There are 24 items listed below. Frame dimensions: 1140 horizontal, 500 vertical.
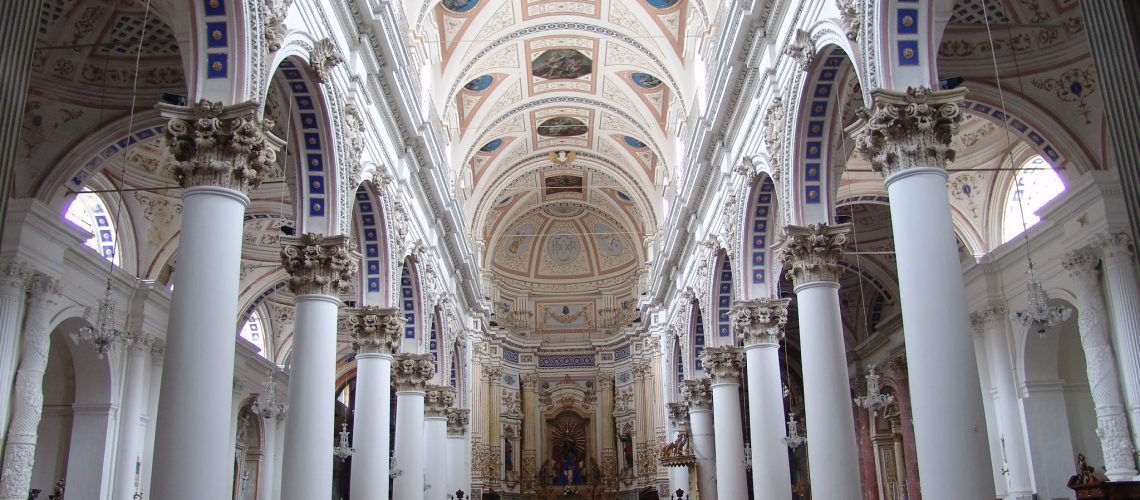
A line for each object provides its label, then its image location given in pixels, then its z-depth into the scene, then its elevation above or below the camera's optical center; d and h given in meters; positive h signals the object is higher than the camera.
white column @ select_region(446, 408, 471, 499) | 29.48 +2.09
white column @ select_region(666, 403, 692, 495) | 28.66 +2.59
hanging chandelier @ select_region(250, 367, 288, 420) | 18.16 +2.21
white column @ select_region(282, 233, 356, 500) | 12.77 +2.16
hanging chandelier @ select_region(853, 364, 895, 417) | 15.02 +1.70
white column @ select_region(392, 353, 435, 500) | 19.89 +2.01
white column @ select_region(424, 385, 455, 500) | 24.88 +2.05
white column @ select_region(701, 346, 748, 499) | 20.12 +1.90
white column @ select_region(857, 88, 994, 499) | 9.02 +2.06
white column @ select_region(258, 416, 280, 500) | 28.22 +1.86
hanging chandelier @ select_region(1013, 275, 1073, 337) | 11.61 +2.27
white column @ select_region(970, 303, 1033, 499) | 18.53 +2.00
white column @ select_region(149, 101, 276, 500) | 8.73 +2.09
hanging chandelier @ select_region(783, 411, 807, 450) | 16.62 +1.21
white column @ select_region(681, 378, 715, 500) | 25.47 +2.06
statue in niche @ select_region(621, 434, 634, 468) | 38.75 +2.60
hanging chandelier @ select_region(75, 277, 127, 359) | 10.93 +2.21
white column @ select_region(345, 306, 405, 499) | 16.55 +2.26
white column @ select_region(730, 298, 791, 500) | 17.00 +2.07
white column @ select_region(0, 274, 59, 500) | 14.33 +1.80
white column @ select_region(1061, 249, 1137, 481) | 15.00 +1.98
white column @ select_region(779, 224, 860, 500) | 13.10 +2.02
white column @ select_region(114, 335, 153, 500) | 17.75 +2.04
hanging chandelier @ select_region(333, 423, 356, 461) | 16.36 +1.20
